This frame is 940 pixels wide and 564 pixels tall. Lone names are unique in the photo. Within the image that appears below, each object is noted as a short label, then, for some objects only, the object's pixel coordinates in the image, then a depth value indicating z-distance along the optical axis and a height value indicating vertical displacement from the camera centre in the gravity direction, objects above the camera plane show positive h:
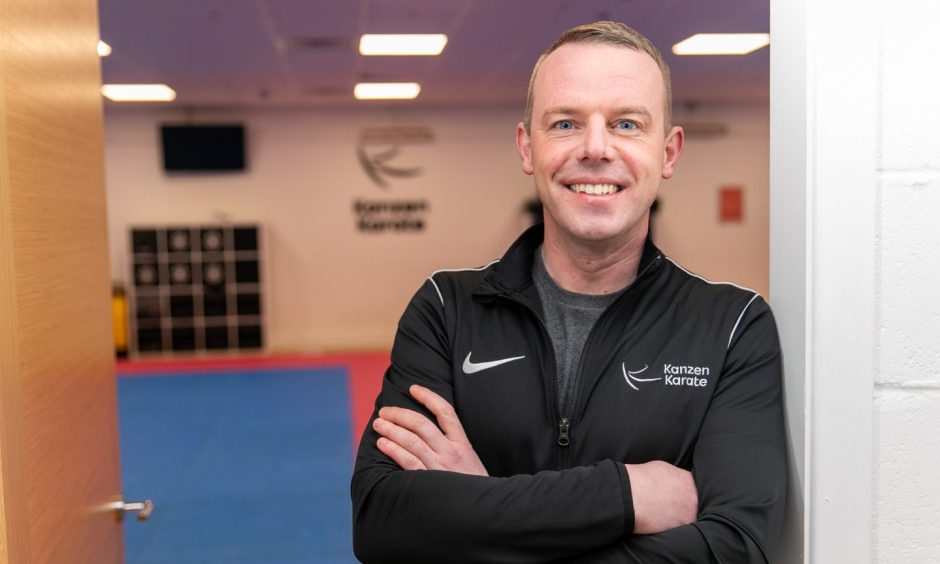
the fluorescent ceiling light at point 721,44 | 6.84 +1.67
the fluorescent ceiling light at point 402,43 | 6.56 +1.65
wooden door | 1.36 -0.10
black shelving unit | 10.11 -0.53
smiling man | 1.33 -0.28
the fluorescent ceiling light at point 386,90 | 8.87 +1.70
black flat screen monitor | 10.27 +1.23
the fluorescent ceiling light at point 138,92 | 8.63 +1.69
